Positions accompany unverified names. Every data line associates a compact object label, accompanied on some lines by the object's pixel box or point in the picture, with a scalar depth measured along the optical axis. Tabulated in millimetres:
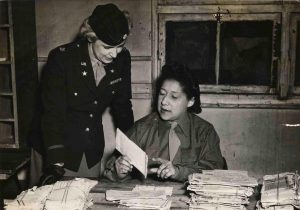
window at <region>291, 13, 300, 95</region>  3865
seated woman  2633
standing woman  2613
